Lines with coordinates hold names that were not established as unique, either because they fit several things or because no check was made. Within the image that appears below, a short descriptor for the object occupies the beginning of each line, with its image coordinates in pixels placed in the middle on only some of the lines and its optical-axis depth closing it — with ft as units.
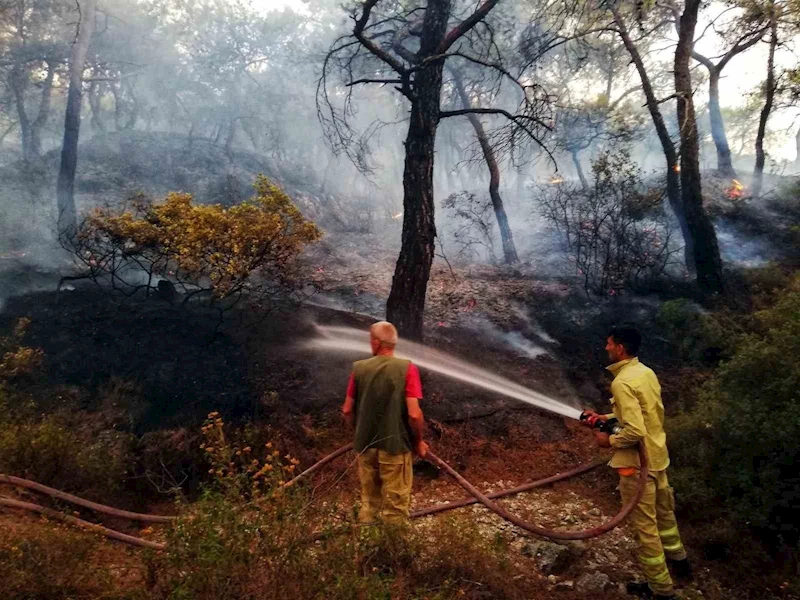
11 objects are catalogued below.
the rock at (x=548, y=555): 13.48
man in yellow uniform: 11.90
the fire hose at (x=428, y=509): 11.89
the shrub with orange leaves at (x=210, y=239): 23.85
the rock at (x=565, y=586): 12.65
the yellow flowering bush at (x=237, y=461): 10.39
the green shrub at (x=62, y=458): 15.02
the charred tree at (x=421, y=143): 23.07
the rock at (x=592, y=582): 12.51
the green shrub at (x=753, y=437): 13.10
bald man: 12.54
